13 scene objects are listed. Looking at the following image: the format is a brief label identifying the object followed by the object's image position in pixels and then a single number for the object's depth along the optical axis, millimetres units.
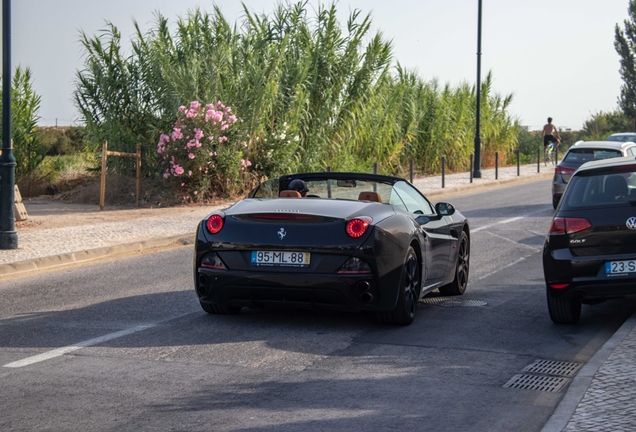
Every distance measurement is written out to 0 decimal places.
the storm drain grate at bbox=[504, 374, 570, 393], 6414
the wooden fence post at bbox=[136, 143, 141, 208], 21797
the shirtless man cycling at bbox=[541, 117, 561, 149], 43375
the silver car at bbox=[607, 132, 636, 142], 31156
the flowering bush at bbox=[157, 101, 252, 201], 21719
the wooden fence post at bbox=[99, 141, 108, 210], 20625
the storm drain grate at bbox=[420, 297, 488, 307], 9781
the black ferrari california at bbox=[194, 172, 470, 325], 7898
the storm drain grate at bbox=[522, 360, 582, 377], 6891
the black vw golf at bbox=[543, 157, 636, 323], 8297
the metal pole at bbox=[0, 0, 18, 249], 13883
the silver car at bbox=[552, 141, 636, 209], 20545
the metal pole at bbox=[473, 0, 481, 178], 35156
